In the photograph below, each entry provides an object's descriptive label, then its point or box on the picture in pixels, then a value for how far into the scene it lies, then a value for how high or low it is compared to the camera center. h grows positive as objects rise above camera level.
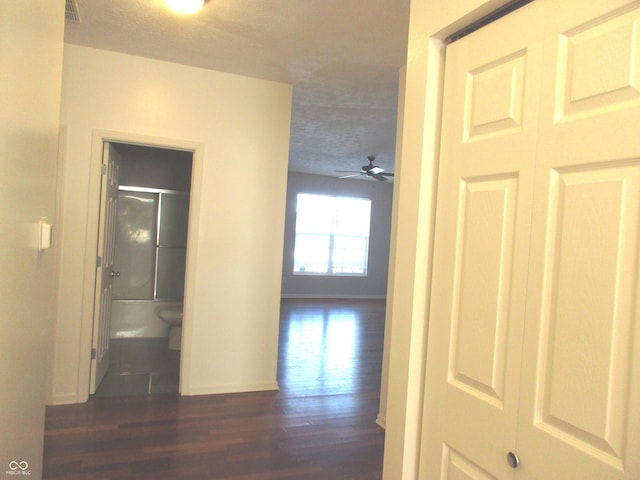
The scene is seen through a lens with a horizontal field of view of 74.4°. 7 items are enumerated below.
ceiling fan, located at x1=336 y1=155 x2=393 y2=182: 6.21 +1.03
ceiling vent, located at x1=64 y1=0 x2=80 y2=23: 2.48 +1.28
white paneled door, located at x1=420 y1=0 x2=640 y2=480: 0.87 -0.01
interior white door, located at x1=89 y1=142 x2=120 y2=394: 3.35 -0.38
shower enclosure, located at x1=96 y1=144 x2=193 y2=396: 5.31 -0.22
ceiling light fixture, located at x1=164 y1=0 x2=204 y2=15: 2.32 +1.23
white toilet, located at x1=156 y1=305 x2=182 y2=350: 4.80 -1.11
